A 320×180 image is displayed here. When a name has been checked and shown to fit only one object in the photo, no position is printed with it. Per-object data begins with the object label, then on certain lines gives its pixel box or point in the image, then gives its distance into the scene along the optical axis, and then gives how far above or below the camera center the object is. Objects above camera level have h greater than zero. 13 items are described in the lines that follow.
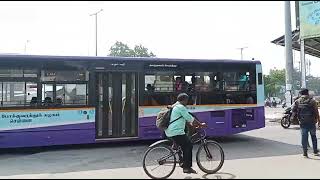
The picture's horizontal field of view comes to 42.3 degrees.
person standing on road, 10.43 -0.39
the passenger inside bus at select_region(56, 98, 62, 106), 11.76 -0.01
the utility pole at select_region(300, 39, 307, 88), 19.87 +1.75
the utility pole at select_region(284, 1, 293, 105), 19.97 +2.60
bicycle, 7.97 -1.10
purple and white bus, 11.34 +0.16
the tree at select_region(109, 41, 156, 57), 65.62 +8.47
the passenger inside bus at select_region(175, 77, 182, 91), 12.92 +0.54
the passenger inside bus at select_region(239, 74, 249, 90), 13.84 +0.67
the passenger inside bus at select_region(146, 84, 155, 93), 12.65 +0.41
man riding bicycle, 8.10 -0.60
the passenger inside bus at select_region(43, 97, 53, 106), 11.63 +0.02
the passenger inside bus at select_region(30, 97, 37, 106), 11.47 +0.02
